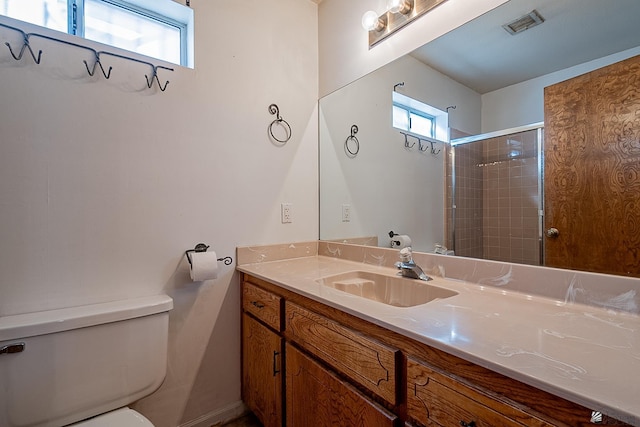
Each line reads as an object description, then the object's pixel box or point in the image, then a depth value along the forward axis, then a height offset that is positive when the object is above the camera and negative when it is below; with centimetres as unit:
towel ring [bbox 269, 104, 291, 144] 174 +54
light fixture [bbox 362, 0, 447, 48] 136 +97
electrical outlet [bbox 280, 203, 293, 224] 179 -1
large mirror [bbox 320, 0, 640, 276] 99 +48
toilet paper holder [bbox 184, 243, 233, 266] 143 -18
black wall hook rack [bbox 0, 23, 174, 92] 109 +64
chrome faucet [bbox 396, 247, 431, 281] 126 -25
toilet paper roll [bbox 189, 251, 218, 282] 135 -25
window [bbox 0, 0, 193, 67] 120 +88
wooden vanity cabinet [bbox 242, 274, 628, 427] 57 -45
